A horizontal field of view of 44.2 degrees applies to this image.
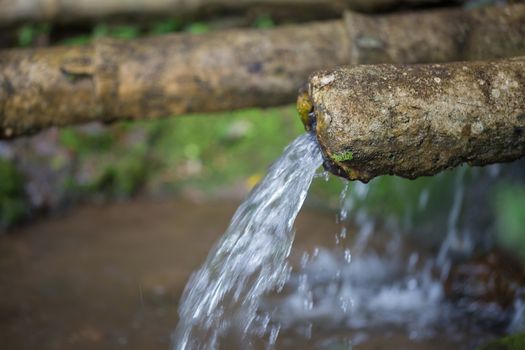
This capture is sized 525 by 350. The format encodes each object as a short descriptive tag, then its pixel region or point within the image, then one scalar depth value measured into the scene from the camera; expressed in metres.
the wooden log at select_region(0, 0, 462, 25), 4.48
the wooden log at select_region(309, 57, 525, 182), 1.91
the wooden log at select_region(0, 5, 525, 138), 2.81
